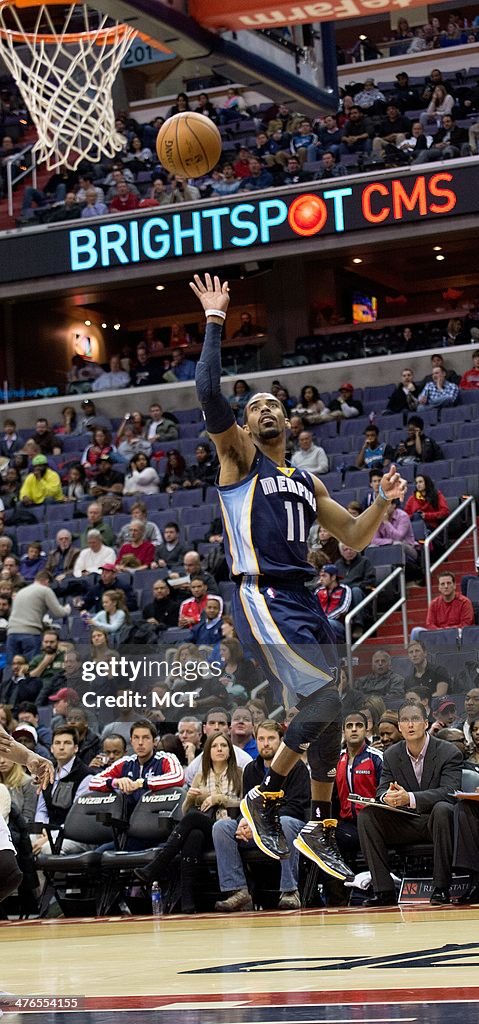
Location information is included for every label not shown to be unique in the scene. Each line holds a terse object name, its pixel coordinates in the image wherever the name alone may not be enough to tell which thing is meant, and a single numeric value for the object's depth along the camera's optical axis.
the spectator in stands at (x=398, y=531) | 15.12
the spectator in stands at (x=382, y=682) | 11.05
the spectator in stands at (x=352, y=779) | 9.70
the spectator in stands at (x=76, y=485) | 19.88
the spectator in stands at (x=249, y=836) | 9.55
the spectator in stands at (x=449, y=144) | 21.38
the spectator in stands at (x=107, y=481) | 19.42
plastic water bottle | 10.25
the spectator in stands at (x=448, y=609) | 13.11
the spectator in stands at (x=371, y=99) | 23.41
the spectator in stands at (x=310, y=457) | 17.53
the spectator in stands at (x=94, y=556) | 17.21
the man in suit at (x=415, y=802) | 8.77
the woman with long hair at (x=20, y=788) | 11.31
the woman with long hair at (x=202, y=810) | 9.88
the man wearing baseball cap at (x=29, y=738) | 11.67
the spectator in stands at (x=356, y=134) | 22.70
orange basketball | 10.44
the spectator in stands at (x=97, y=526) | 17.86
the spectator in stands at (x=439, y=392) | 18.34
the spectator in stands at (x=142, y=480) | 19.22
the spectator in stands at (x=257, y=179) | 22.70
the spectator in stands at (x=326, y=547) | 14.82
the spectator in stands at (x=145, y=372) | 23.78
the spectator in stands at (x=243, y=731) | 11.17
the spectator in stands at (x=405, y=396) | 18.89
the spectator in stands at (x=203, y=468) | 18.86
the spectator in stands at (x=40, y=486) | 20.02
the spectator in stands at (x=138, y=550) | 16.88
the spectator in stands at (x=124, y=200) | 23.66
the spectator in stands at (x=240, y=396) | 20.20
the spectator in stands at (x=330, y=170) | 22.14
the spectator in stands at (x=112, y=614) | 15.12
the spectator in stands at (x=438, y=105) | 22.66
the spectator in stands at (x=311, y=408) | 19.47
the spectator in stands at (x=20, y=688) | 14.73
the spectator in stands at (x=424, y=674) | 10.63
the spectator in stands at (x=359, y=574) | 14.43
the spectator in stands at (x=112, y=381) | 24.00
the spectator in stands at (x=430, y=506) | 15.52
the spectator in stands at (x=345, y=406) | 19.48
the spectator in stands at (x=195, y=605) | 14.64
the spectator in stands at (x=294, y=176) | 22.50
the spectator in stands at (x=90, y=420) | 22.19
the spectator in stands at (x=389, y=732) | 10.38
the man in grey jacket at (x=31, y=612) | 15.98
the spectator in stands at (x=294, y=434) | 18.27
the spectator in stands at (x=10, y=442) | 22.14
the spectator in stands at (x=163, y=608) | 15.18
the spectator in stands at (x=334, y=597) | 13.85
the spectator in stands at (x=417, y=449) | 16.98
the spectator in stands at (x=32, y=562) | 17.92
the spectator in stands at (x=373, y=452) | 17.34
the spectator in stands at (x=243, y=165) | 23.53
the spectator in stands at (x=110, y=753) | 11.06
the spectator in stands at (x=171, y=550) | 16.62
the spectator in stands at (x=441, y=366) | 18.69
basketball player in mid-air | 6.09
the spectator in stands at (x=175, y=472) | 19.09
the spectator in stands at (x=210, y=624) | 13.82
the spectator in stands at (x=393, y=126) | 22.36
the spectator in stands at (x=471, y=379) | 18.88
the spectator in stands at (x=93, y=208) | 23.86
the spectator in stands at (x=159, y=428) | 20.67
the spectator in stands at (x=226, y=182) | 23.02
